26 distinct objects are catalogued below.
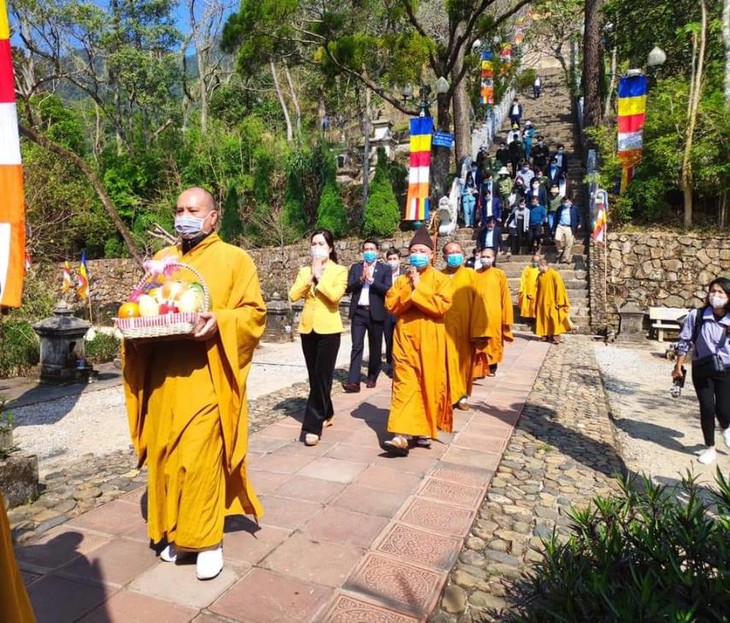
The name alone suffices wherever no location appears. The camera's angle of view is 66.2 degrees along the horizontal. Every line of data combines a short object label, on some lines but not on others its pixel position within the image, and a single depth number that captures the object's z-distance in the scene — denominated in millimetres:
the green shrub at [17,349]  8680
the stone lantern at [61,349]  8031
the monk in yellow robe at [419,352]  4465
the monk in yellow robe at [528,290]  12914
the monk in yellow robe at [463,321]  5801
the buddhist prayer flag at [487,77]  20188
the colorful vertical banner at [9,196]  2887
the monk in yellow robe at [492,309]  7414
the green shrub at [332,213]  18703
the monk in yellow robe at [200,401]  2695
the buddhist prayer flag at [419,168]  12914
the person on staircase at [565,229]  13812
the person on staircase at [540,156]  17308
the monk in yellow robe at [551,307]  11688
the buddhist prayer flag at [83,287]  16697
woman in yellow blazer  4879
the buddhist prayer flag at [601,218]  13375
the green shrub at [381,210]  17641
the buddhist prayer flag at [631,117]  12484
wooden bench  12555
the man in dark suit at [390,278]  7258
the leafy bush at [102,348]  9633
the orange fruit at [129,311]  2543
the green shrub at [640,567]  1847
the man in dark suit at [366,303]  7043
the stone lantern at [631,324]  12094
